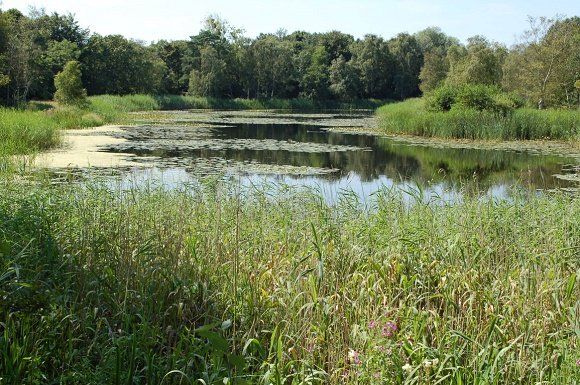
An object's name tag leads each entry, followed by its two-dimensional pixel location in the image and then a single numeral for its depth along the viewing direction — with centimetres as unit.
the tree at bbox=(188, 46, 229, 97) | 5497
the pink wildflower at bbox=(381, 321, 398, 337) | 303
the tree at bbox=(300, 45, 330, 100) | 6588
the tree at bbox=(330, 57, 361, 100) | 6679
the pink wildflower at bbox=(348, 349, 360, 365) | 287
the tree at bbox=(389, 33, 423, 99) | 7281
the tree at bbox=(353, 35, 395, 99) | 6919
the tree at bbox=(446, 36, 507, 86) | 3425
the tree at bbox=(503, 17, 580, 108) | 3225
